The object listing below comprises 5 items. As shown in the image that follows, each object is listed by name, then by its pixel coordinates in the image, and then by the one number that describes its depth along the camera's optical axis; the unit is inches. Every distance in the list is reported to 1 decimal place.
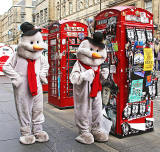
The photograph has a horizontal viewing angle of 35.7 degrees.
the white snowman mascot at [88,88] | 163.2
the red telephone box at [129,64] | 169.3
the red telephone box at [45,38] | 380.8
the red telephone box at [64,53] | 268.1
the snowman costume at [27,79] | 161.6
